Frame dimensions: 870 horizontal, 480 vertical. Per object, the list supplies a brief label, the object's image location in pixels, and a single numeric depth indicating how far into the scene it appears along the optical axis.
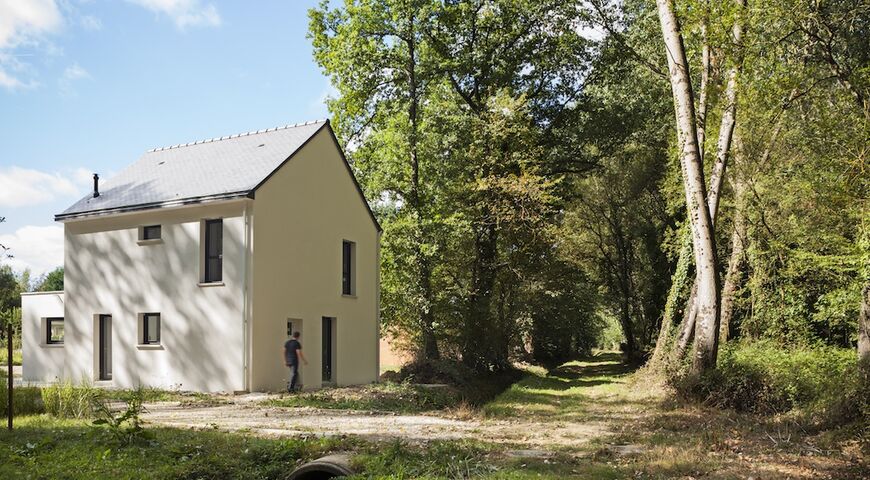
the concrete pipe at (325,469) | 8.45
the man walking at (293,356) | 19.64
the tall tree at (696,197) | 15.80
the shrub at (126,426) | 10.16
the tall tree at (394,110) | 26.64
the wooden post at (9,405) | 10.76
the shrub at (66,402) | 12.73
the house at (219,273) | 20.27
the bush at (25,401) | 12.63
